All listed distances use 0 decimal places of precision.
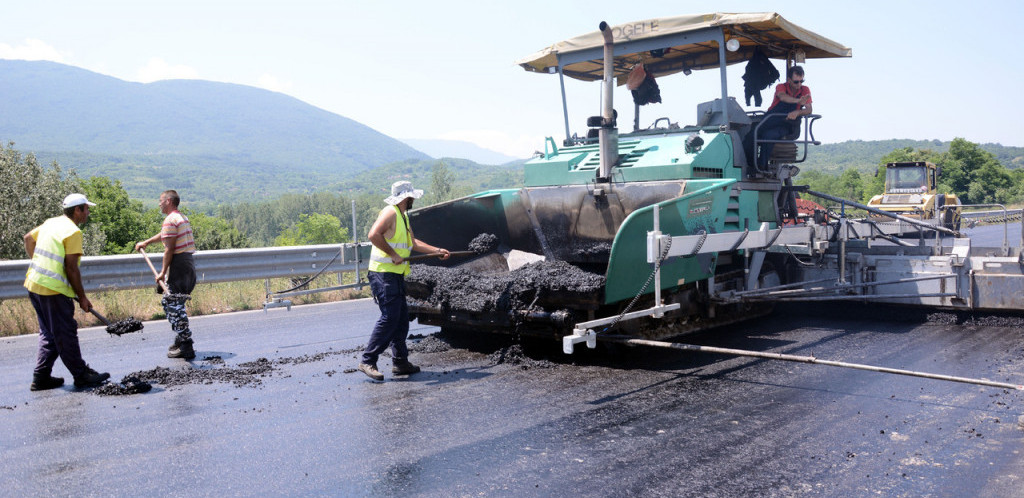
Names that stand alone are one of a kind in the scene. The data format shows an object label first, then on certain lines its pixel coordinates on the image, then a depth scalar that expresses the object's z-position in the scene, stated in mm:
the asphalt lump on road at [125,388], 5422
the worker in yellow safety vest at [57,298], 5613
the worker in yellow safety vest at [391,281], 5828
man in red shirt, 7945
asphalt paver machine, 6039
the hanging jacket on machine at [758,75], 8234
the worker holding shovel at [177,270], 6750
